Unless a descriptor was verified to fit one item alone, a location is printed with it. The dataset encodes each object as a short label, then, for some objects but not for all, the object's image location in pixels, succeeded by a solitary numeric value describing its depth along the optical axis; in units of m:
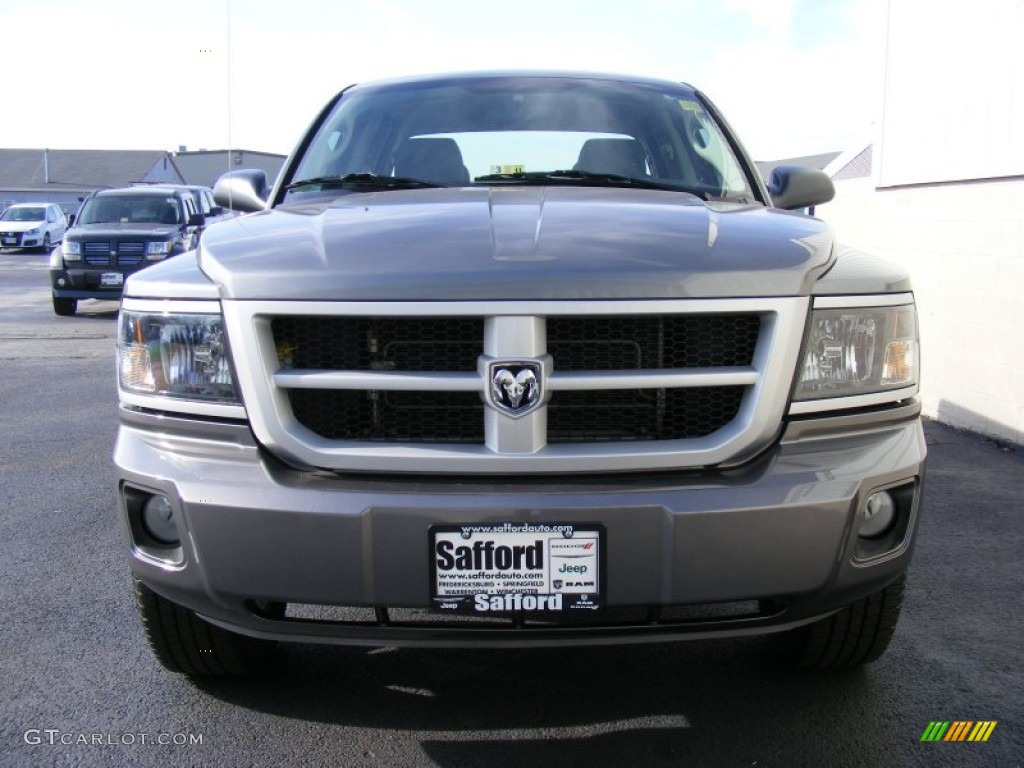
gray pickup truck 2.11
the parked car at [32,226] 32.72
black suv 14.10
